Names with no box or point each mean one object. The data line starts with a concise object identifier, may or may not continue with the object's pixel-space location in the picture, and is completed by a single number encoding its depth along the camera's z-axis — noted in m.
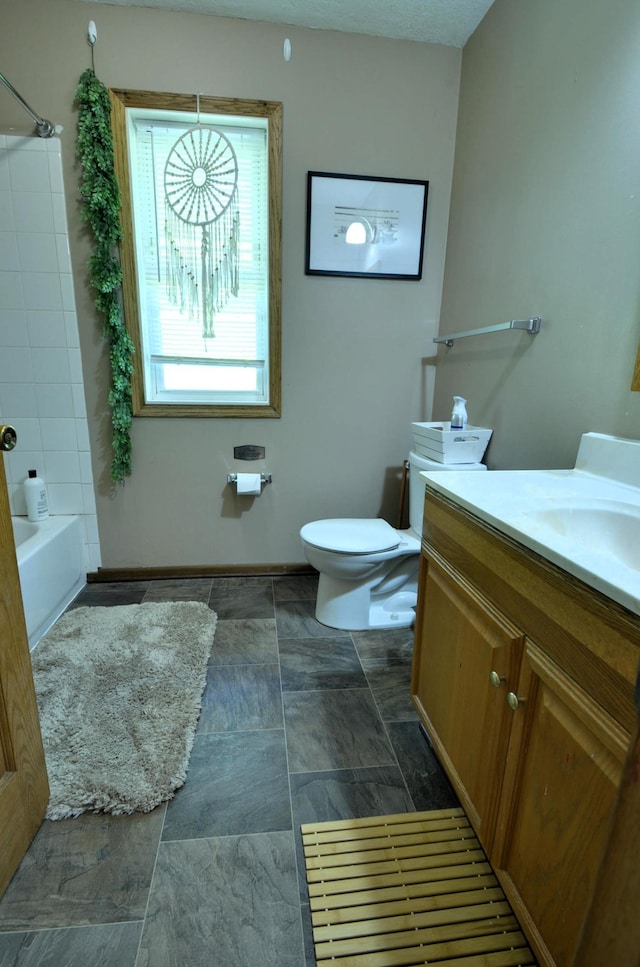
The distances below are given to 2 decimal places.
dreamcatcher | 2.04
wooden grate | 0.92
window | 2.02
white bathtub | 1.83
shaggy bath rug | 1.24
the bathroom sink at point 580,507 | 0.69
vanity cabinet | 0.66
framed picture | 2.13
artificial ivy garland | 1.90
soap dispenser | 1.83
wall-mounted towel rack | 1.53
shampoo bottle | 2.21
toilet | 1.87
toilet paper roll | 2.33
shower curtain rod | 1.87
